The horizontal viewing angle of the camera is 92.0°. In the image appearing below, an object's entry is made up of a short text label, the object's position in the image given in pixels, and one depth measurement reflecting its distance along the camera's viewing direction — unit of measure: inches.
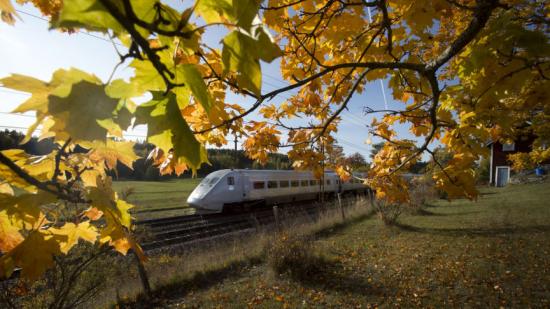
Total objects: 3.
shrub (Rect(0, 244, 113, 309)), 146.1
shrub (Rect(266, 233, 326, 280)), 242.4
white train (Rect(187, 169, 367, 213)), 593.0
